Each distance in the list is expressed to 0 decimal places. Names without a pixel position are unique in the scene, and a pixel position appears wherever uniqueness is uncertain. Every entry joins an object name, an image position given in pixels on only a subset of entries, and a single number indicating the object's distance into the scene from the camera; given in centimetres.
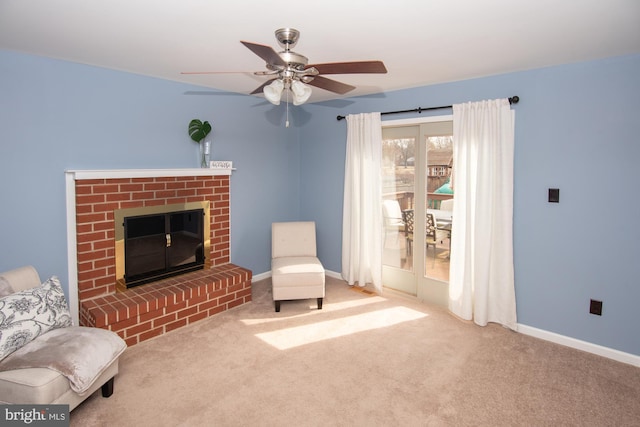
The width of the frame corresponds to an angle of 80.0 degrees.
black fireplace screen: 365
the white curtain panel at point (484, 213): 340
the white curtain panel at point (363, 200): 439
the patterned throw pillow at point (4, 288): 237
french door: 397
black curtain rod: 329
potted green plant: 398
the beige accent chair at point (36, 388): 199
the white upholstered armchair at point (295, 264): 388
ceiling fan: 196
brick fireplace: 322
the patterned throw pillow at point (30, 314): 221
